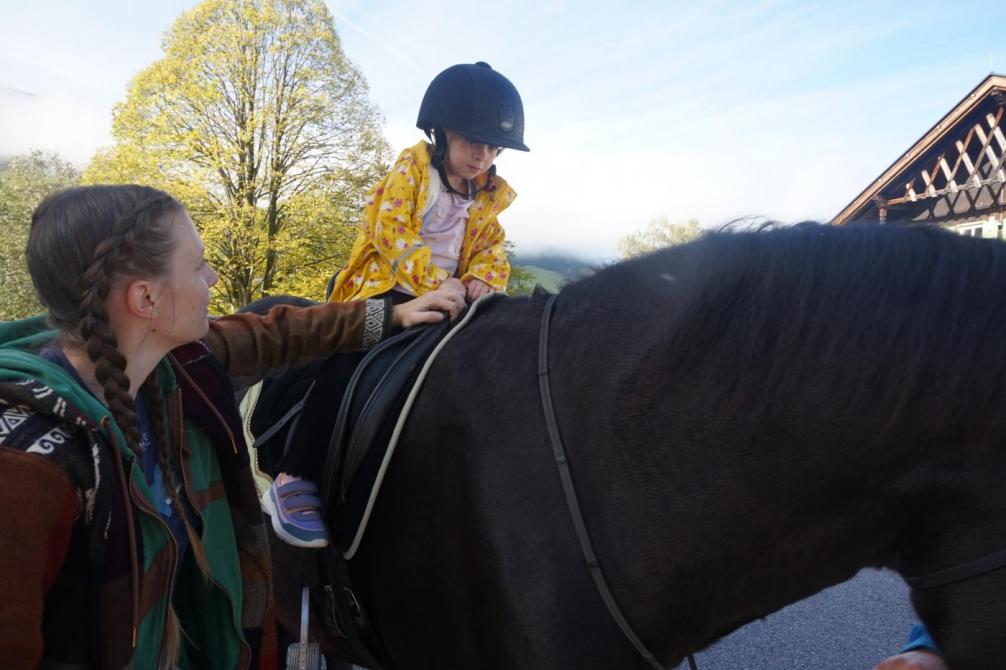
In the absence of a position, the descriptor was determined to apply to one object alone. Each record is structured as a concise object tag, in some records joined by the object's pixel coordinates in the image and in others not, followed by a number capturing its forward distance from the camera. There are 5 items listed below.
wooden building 11.93
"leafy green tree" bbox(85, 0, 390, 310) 13.75
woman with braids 1.08
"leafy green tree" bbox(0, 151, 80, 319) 16.77
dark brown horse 1.10
